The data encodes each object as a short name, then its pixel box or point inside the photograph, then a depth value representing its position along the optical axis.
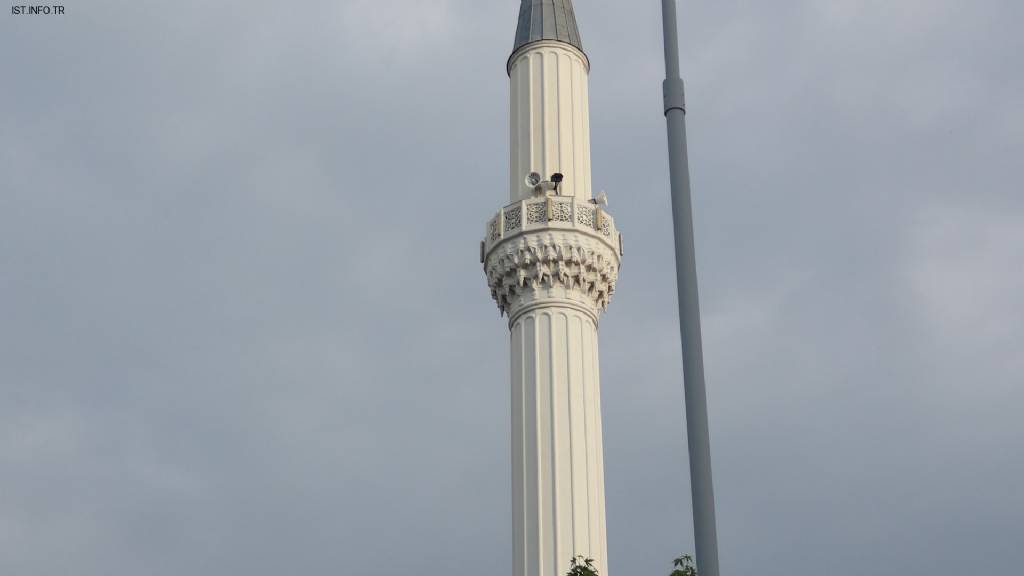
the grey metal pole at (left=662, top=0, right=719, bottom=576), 14.83
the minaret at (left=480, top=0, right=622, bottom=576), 28.22
